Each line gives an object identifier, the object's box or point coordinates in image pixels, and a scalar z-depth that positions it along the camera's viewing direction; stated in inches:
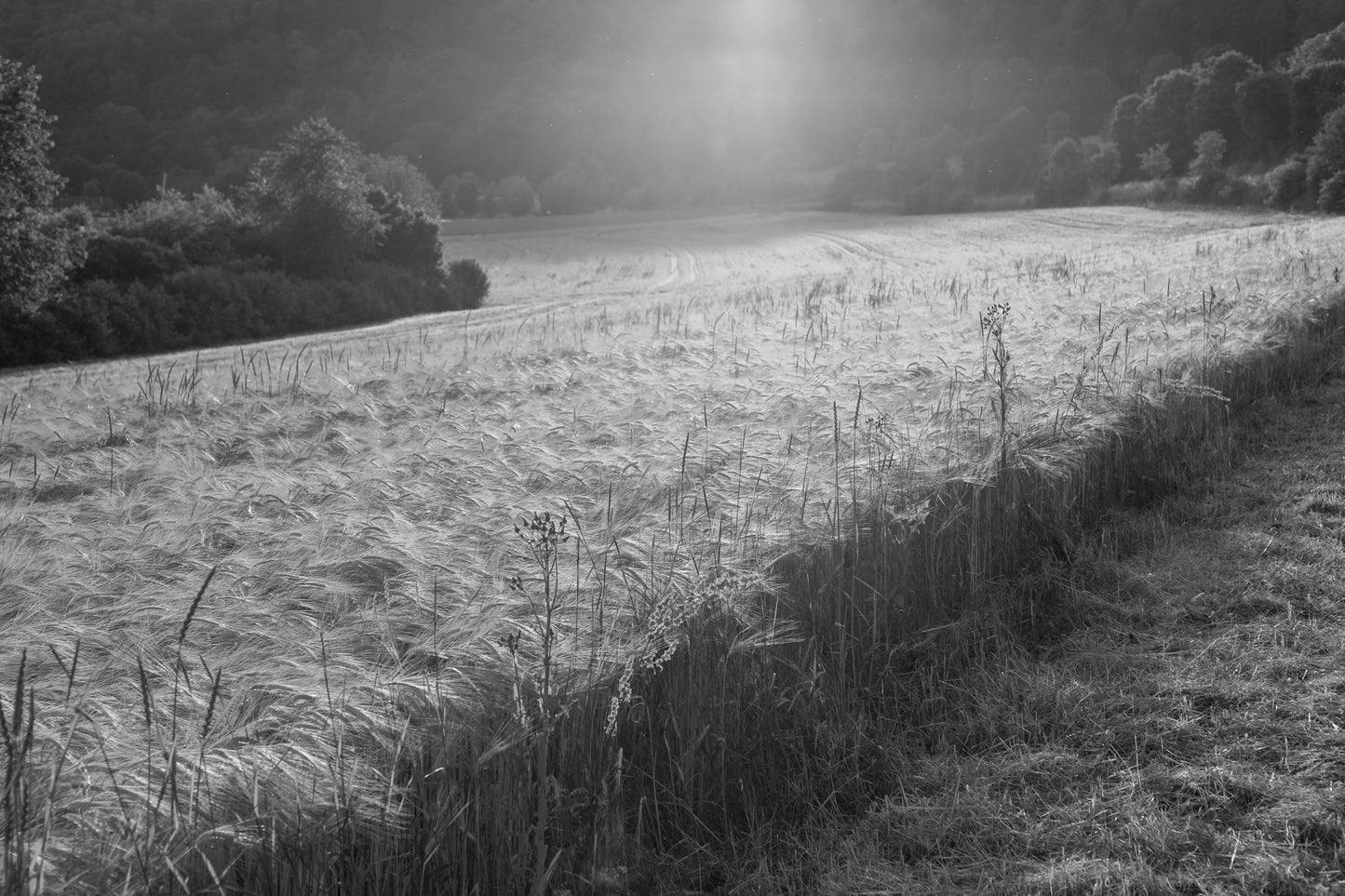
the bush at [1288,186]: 1728.6
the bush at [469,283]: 1502.2
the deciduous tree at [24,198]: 934.4
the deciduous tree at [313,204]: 1430.9
